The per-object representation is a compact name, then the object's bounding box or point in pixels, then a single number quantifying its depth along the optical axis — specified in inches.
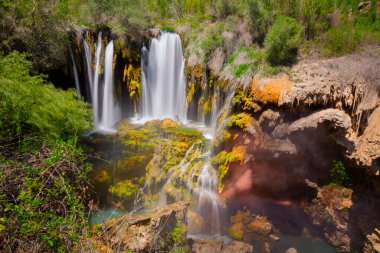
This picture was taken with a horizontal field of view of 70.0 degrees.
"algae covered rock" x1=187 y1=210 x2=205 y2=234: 380.8
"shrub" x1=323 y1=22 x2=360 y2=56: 427.2
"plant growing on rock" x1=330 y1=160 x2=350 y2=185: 367.6
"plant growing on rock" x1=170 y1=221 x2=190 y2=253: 301.2
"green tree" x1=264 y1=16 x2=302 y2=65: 437.7
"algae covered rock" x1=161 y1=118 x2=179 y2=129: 530.3
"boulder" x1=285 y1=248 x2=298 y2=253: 351.9
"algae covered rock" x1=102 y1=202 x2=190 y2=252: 267.7
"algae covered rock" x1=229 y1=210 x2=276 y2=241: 373.2
